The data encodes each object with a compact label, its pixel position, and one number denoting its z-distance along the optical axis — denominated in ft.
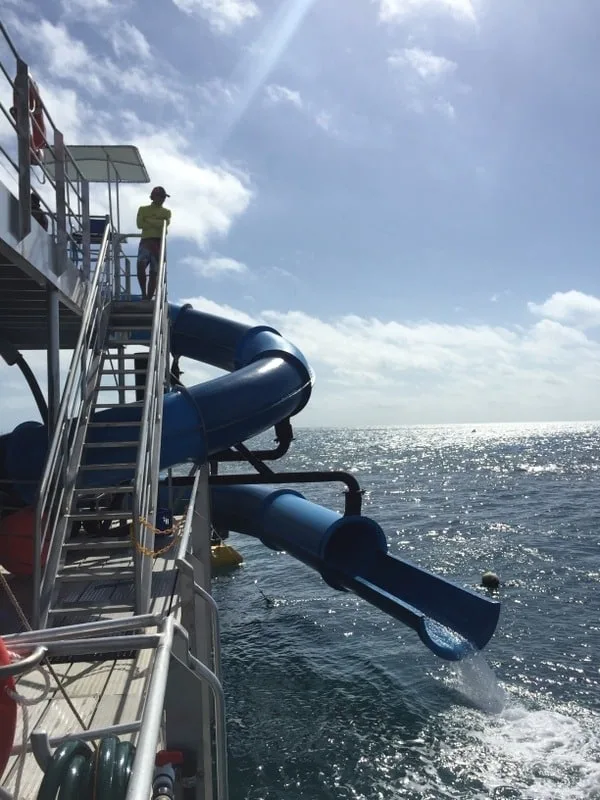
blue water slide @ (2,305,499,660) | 28.73
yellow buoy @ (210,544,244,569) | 69.67
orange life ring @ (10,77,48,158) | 24.48
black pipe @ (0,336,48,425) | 38.27
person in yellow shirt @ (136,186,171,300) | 36.11
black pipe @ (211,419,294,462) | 41.09
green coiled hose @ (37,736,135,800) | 8.28
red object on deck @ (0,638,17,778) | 9.34
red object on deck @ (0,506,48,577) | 25.36
